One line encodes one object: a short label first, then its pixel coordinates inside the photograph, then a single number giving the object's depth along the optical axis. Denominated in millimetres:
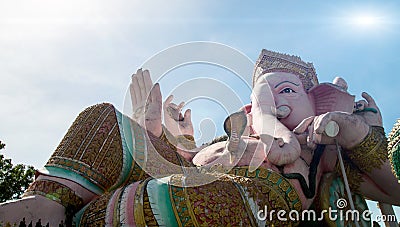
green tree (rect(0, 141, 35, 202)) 8906
